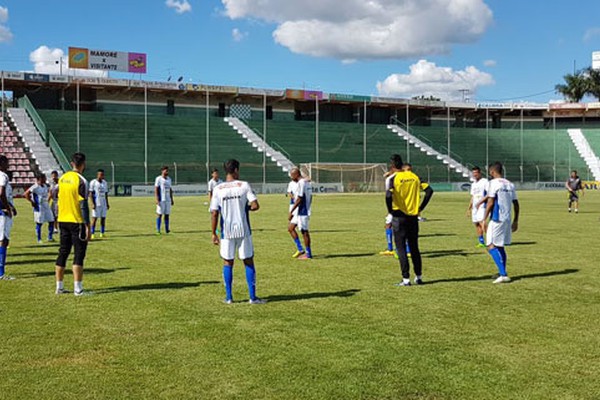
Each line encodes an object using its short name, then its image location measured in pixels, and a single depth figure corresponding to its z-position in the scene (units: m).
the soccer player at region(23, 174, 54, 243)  17.47
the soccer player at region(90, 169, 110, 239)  18.99
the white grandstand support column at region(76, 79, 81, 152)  50.85
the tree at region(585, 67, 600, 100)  92.06
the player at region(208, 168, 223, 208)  20.02
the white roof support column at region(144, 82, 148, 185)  49.17
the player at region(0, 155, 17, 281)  11.20
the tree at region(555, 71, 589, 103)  92.25
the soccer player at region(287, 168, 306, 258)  14.02
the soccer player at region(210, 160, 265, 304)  8.81
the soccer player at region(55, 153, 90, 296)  9.52
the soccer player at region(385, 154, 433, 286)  10.55
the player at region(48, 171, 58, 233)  17.39
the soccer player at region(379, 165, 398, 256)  14.64
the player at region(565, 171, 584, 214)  29.20
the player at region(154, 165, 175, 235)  19.67
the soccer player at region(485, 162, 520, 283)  10.95
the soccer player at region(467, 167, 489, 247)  15.98
